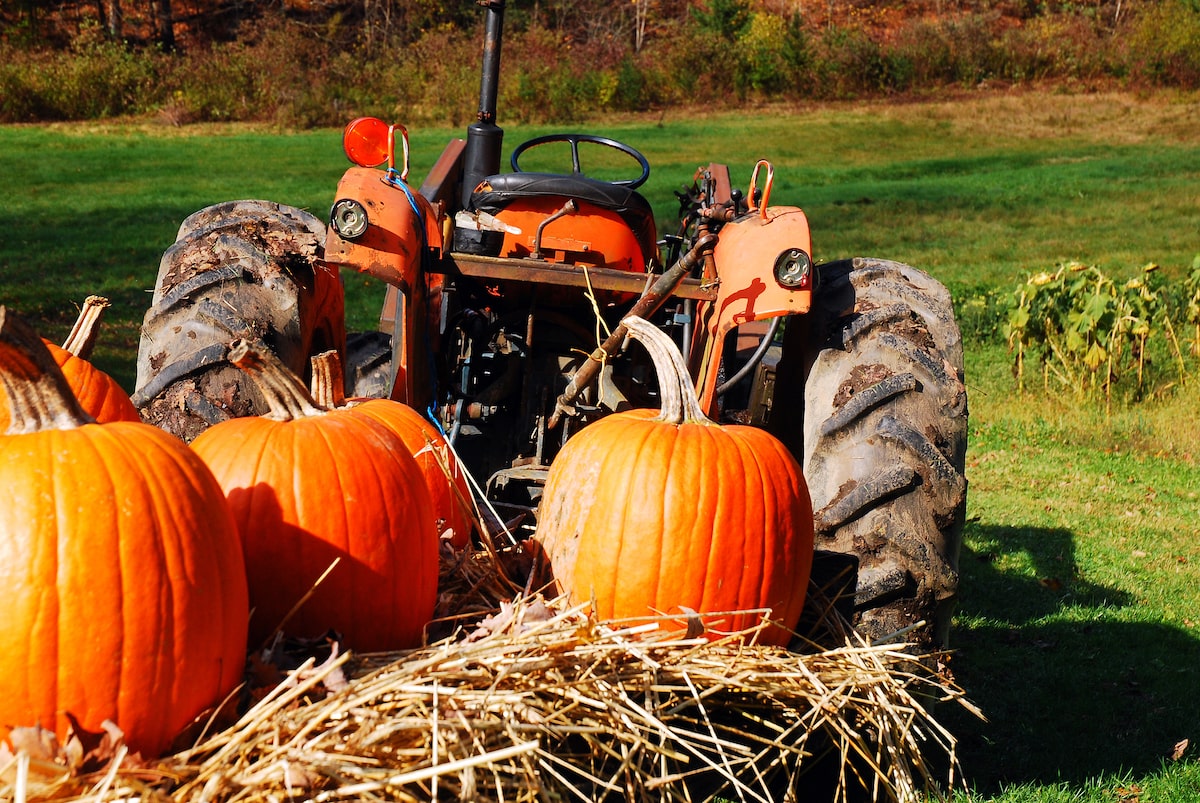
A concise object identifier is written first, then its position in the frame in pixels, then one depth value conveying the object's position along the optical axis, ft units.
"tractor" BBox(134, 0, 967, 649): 9.25
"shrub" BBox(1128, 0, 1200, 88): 118.01
